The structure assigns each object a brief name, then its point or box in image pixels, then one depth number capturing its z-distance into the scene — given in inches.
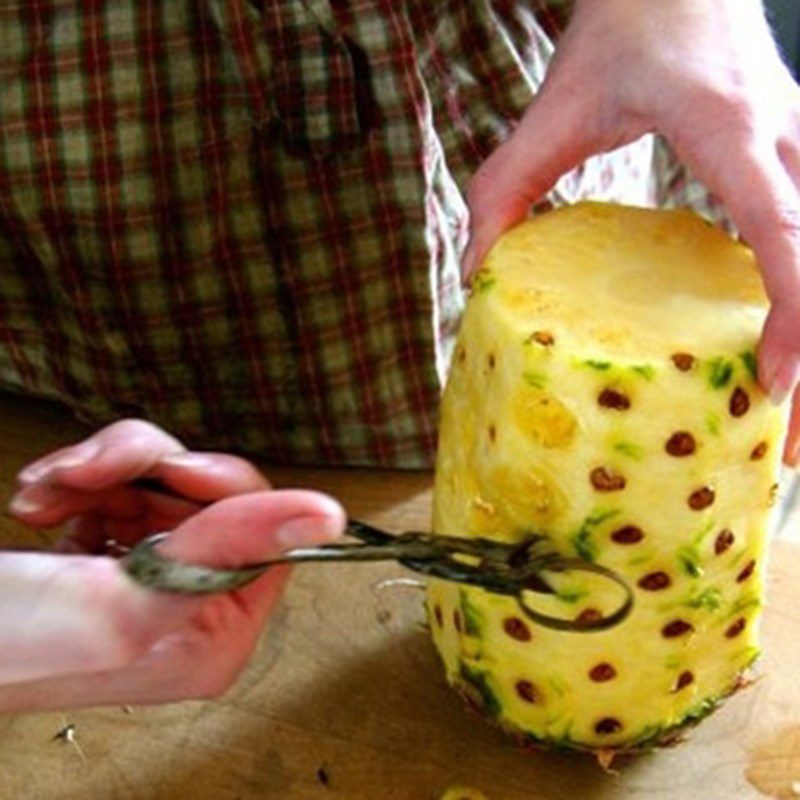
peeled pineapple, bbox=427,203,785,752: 24.3
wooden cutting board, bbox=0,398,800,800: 27.4
